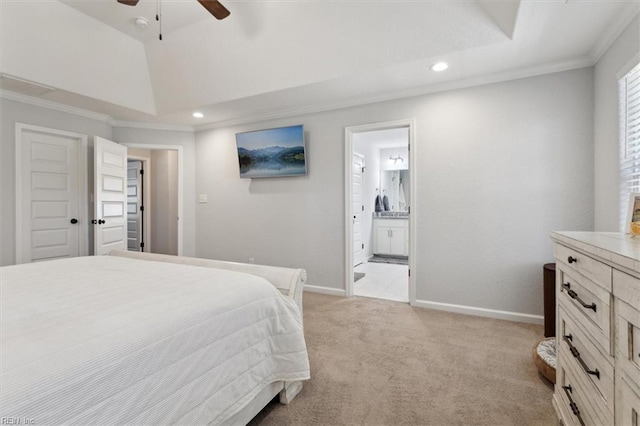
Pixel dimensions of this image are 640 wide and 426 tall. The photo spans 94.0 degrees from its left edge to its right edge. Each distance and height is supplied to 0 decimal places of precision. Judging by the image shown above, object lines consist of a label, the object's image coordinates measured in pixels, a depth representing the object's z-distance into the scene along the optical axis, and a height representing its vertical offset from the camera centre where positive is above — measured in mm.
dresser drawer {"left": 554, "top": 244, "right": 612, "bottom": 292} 992 -212
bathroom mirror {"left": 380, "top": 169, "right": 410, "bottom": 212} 7035 +553
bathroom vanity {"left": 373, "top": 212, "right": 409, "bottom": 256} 6289 -490
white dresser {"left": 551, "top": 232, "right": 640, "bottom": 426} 856 -417
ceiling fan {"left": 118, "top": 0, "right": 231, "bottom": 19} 2101 +1482
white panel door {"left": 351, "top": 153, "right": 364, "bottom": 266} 5379 +61
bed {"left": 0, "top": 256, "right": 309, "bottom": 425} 767 -426
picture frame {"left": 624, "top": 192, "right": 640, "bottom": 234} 1475 +1
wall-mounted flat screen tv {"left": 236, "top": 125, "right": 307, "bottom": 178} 3834 +792
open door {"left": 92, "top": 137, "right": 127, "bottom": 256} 3805 +205
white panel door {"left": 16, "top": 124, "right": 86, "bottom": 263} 3396 +214
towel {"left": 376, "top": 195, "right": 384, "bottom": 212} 6723 +150
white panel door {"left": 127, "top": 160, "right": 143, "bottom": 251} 6062 +172
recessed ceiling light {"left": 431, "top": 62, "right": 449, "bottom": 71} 2666 +1315
